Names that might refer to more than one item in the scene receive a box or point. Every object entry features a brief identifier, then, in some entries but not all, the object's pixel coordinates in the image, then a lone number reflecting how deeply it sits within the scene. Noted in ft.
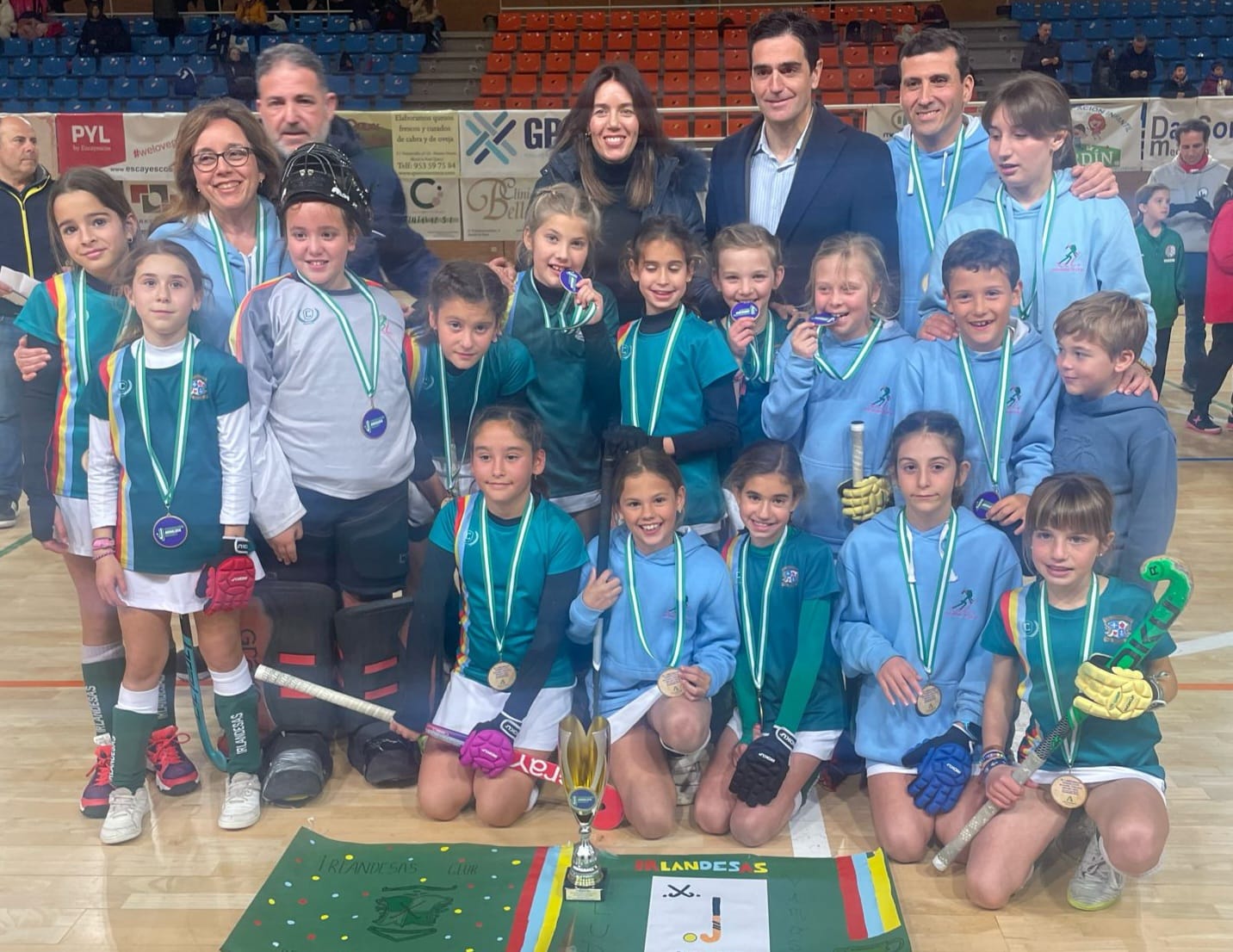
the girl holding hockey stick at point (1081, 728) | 8.04
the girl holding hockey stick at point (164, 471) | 8.66
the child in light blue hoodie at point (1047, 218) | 9.39
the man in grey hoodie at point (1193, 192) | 21.84
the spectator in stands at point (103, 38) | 40.60
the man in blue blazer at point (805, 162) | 9.79
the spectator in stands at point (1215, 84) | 30.01
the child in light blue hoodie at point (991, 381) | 9.00
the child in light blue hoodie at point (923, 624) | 8.73
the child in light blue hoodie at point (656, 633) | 9.06
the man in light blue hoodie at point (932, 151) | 10.01
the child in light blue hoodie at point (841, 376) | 9.30
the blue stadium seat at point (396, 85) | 34.73
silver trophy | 7.93
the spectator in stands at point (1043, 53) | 34.37
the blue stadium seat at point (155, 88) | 36.29
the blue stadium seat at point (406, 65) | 38.12
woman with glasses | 9.25
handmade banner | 7.57
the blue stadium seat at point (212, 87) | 33.93
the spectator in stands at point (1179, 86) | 30.48
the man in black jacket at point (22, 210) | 14.19
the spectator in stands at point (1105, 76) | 31.94
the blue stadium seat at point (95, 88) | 37.81
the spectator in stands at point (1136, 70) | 32.45
